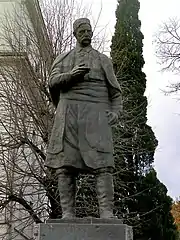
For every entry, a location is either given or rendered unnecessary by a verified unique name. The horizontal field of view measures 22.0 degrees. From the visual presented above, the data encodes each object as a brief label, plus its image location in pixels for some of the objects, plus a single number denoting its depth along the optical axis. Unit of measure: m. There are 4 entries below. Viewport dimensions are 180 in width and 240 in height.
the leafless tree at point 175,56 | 14.40
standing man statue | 4.66
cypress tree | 14.31
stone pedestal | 4.29
